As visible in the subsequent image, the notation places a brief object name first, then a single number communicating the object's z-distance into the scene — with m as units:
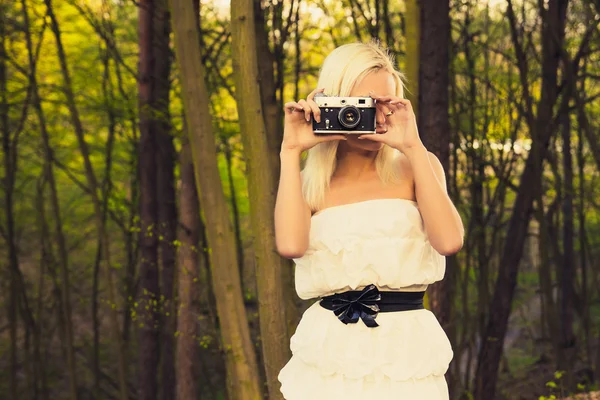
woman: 2.36
